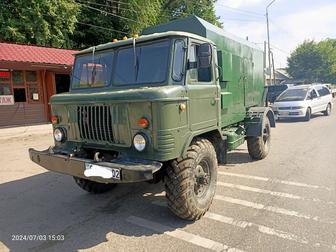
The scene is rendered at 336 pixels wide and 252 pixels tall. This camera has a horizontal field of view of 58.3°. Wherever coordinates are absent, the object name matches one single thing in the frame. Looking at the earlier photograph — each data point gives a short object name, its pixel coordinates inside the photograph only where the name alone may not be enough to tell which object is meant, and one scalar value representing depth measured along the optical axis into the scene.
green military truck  3.66
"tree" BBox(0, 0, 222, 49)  18.52
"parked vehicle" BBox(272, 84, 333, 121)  15.09
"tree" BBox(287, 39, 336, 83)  56.28
